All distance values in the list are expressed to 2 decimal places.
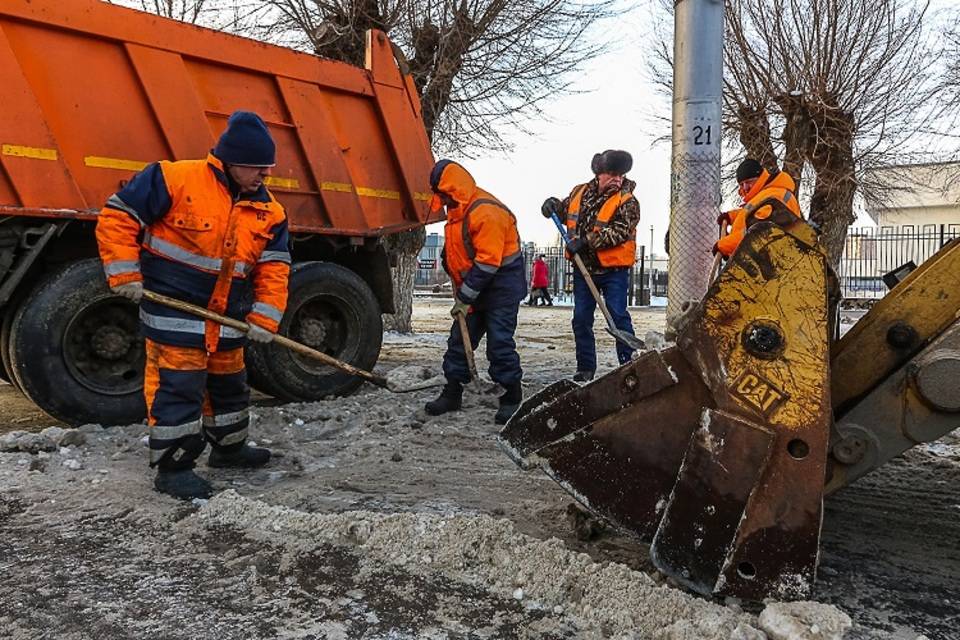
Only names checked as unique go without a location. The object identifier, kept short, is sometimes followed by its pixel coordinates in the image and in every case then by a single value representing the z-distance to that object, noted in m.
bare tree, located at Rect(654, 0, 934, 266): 14.03
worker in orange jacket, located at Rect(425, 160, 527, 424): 4.55
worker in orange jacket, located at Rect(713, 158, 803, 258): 4.49
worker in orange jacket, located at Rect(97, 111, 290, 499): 3.12
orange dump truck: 4.13
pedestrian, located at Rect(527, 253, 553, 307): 20.22
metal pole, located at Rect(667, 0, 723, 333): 4.24
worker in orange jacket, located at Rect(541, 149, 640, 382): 5.50
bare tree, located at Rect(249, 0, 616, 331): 8.69
